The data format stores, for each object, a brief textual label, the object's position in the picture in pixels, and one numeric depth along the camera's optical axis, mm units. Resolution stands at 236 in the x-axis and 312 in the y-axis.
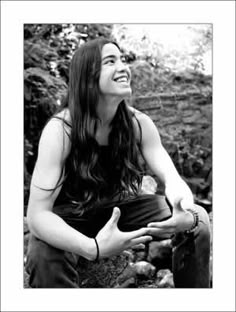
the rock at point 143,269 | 1471
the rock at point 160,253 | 1429
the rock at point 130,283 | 1478
